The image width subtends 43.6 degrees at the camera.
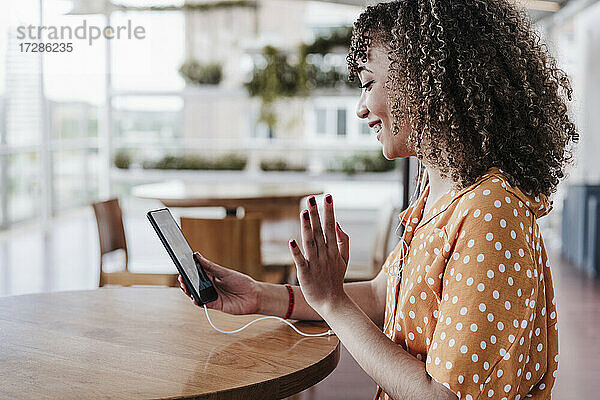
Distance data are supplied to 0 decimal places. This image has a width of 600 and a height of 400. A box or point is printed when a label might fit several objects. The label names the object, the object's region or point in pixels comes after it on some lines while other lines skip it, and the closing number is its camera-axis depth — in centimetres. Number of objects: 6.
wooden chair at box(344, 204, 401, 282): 368
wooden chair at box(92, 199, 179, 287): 361
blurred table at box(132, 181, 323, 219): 429
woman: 110
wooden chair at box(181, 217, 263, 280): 312
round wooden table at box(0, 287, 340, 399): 121
